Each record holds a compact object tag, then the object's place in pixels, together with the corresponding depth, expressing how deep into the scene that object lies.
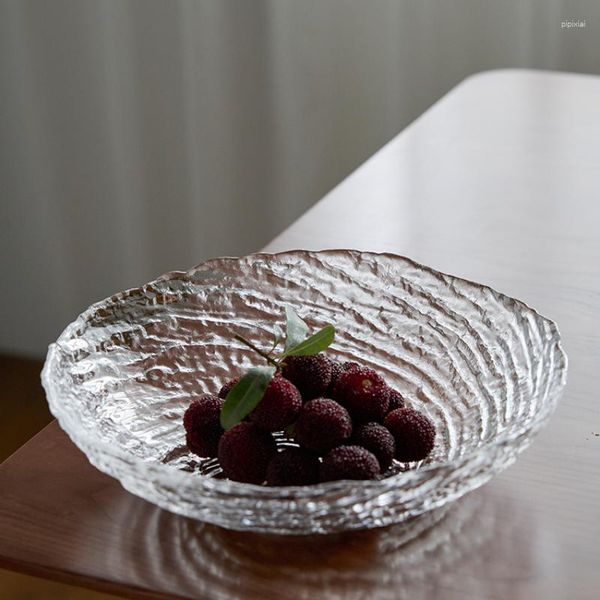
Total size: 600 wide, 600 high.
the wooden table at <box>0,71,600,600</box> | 0.73
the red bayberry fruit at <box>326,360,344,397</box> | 0.82
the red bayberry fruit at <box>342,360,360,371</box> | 0.83
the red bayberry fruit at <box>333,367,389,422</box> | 0.80
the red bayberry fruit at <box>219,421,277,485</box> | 0.77
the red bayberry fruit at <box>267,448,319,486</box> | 0.76
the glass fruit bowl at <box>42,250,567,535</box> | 0.74
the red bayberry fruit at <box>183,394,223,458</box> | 0.81
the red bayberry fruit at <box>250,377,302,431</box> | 0.78
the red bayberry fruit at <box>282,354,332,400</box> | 0.81
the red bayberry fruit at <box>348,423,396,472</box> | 0.78
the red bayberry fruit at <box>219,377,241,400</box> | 0.82
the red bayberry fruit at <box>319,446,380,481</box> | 0.76
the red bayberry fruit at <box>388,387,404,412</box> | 0.82
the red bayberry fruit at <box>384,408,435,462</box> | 0.80
